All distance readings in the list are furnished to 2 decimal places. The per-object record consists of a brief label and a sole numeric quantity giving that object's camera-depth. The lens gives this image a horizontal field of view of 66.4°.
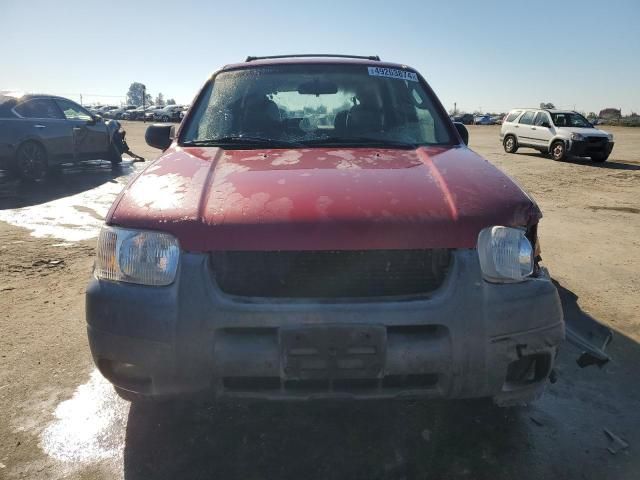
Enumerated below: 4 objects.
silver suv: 14.58
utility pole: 52.09
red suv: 1.78
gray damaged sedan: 8.48
